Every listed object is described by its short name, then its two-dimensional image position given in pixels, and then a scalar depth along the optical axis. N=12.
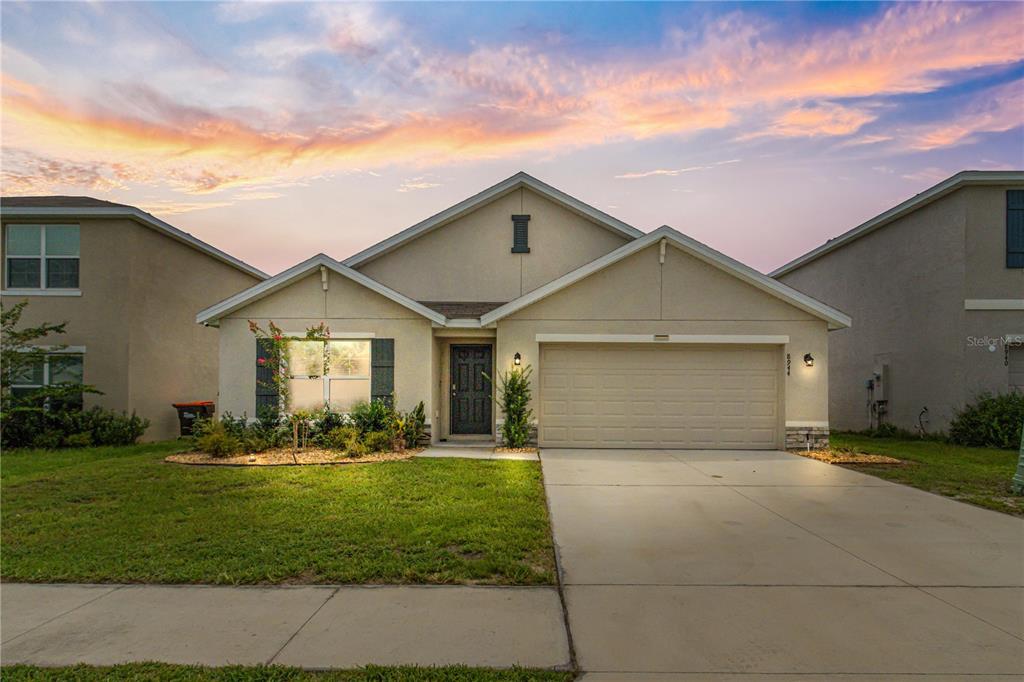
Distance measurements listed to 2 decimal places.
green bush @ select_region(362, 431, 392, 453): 11.29
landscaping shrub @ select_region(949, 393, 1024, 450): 12.94
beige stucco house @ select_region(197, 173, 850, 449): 12.21
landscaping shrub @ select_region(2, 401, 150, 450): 12.77
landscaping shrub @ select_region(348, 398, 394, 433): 11.80
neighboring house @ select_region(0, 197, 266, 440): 13.91
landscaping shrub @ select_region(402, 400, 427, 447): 11.98
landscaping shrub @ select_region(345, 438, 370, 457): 10.88
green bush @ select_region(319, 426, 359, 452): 11.40
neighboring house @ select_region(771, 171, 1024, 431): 13.91
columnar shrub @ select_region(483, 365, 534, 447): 12.04
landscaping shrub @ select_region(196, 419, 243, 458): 10.88
